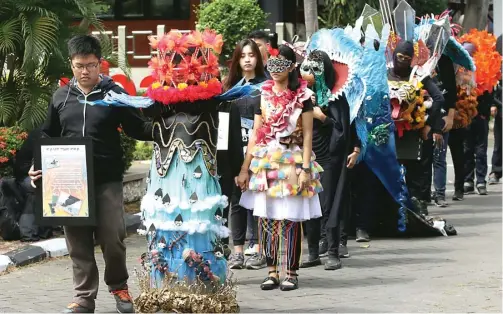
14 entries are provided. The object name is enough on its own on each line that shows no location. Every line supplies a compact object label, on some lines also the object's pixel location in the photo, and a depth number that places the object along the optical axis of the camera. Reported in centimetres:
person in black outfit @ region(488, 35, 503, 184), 1739
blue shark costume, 1064
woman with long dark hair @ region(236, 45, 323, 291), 873
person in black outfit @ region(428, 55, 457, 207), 1386
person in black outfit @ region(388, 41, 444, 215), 1228
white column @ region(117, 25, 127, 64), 1277
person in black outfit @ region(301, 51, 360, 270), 1000
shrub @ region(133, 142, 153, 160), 1950
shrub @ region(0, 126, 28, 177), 1130
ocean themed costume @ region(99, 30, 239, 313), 761
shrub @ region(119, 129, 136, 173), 1332
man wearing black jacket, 760
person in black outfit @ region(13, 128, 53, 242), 1095
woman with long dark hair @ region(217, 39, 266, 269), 996
